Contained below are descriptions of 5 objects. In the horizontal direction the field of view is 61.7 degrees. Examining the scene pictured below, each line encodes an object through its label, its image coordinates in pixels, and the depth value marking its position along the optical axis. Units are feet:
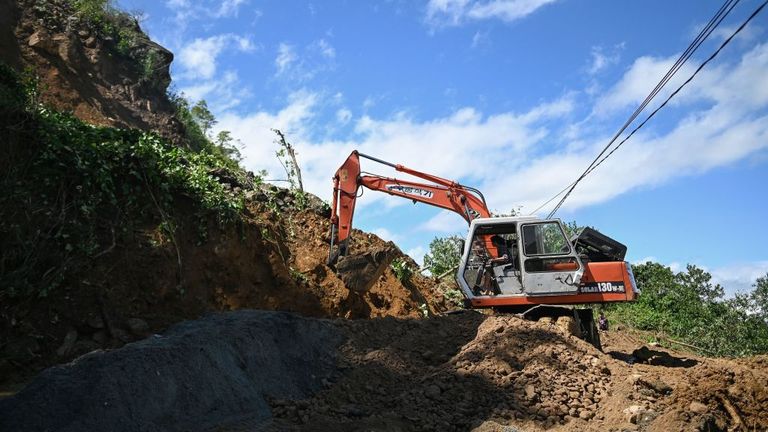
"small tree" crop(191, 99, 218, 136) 71.31
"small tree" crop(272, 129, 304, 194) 50.70
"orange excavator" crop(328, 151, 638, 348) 35.68
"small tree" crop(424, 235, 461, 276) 59.98
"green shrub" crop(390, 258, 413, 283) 48.49
